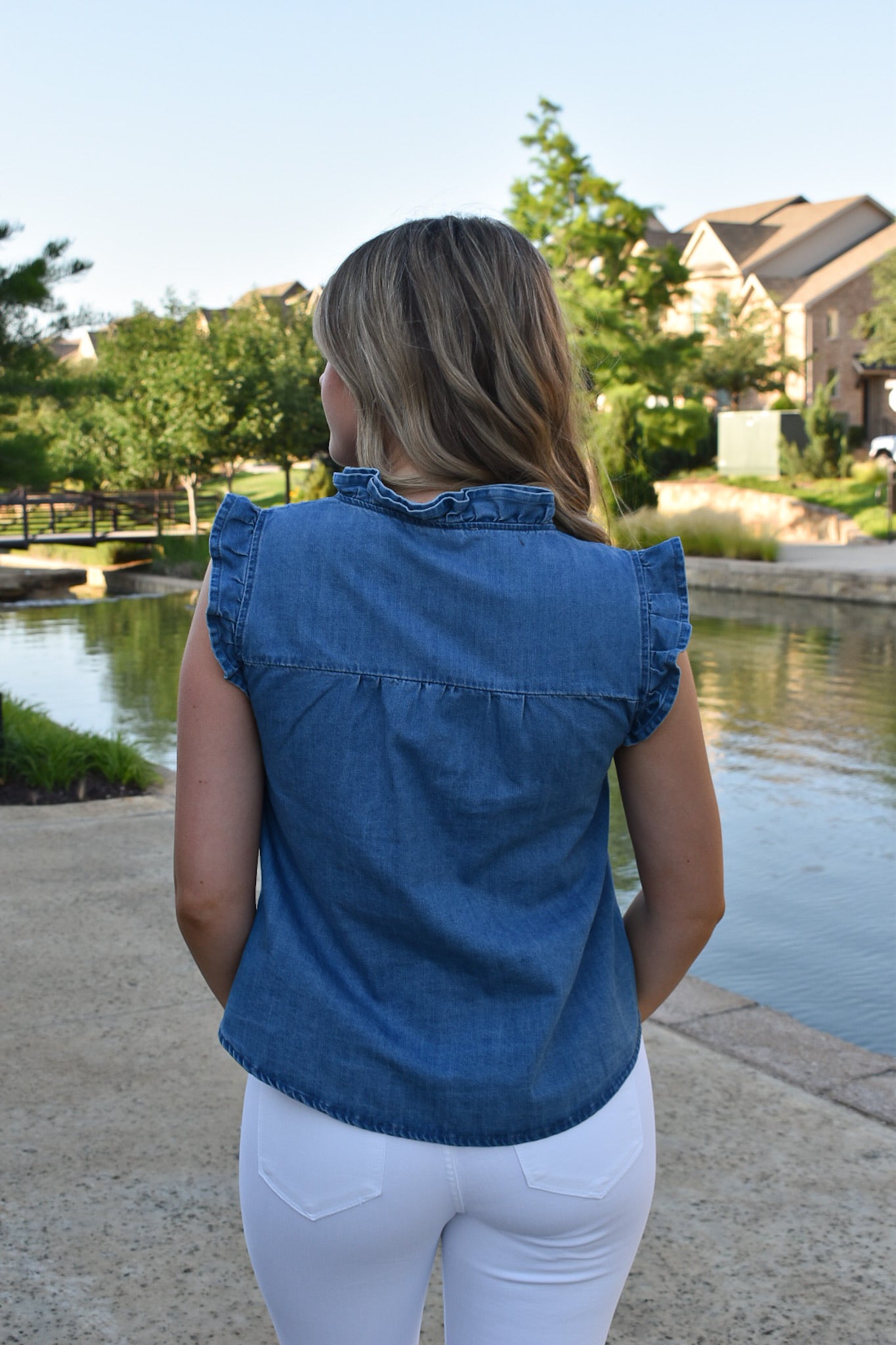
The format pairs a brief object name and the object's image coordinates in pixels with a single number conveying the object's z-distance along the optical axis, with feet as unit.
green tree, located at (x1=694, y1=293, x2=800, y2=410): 147.74
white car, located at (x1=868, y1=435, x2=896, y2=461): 117.29
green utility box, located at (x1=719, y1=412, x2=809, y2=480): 107.86
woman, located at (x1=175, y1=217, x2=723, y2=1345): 4.09
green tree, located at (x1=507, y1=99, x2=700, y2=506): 95.35
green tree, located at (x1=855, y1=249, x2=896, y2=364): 138.31
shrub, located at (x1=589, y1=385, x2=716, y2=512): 82.43
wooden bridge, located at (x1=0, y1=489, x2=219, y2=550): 100.99
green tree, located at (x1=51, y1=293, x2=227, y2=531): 108.47
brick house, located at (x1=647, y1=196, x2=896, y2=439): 160.86
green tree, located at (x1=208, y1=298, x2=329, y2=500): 110.22
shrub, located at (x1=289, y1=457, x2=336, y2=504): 117.70
